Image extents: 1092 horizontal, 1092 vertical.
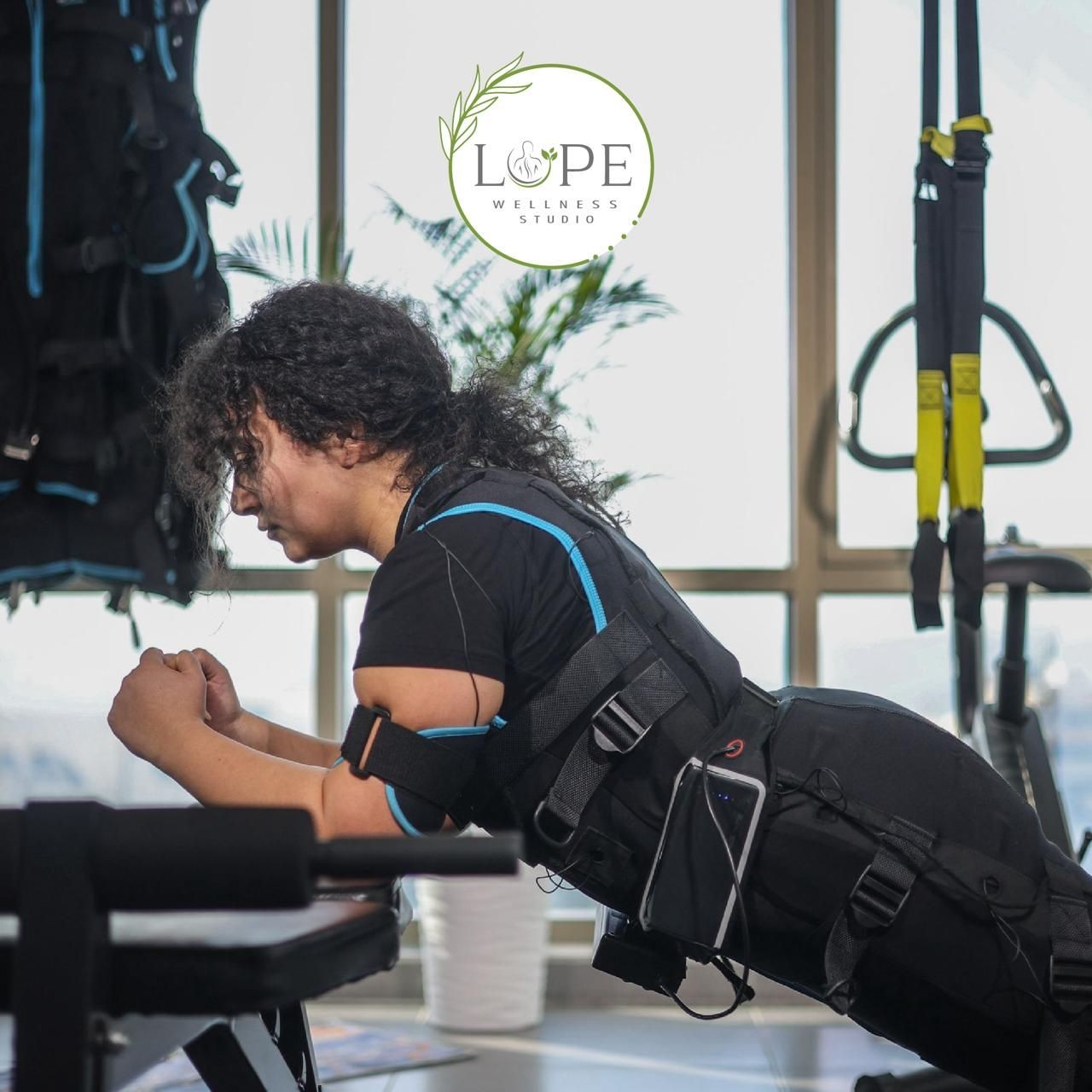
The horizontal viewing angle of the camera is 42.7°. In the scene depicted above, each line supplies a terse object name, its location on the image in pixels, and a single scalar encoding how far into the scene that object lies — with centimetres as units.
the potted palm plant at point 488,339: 275
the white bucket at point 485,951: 274
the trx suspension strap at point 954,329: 233
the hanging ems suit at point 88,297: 259
